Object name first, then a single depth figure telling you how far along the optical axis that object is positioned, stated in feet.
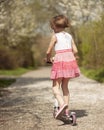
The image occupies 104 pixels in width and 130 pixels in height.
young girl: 30.55
